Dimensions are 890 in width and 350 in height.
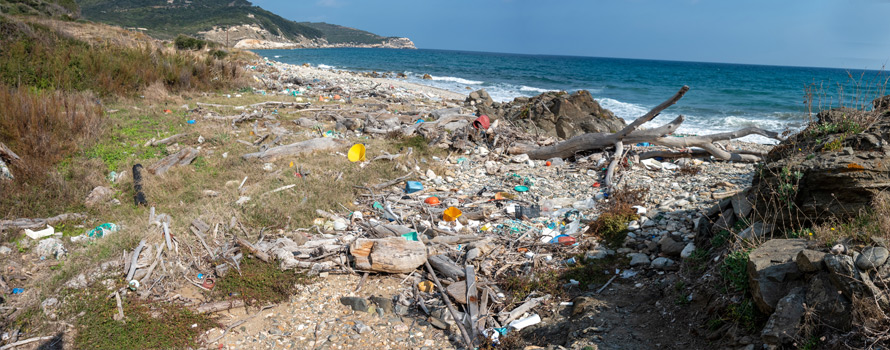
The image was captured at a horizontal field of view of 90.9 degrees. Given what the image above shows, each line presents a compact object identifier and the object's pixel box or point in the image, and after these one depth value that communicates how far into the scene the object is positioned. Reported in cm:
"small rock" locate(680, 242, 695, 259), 448
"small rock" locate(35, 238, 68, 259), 468
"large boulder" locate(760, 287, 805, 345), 269
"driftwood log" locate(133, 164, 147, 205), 590
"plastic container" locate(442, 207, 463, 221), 611
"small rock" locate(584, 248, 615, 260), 508
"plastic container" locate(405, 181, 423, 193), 712
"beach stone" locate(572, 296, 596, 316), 401
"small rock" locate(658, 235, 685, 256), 474
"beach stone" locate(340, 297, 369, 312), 425
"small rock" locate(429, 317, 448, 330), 406
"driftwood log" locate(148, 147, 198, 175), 685
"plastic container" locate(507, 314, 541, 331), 399
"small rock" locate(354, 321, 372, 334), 397
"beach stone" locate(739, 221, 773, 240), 381
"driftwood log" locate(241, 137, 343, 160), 788
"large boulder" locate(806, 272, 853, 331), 254
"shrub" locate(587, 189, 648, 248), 552
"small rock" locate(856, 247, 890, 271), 252
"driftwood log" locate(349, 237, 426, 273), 471
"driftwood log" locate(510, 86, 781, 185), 873
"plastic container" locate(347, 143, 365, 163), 823
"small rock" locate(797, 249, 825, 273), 281
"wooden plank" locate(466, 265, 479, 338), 408
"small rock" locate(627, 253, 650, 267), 475
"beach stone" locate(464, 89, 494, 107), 1645
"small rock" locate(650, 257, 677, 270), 456
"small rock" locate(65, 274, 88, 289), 398
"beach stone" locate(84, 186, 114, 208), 578
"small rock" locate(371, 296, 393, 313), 429
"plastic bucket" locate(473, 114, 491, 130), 1034
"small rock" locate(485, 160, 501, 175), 837
